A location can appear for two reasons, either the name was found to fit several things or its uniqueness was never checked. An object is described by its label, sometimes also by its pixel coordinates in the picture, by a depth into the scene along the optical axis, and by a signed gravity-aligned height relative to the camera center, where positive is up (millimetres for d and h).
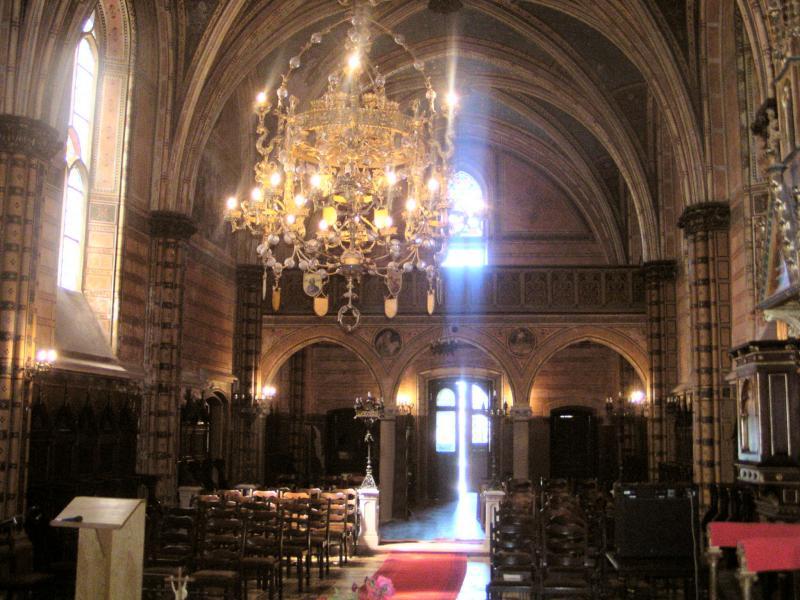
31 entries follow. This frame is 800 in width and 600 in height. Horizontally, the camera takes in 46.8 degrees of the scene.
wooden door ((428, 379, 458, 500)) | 31750 +38
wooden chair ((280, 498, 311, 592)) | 13641 -1476
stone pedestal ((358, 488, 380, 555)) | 18578 -1567
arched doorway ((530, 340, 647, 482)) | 29406 +986
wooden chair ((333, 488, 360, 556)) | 17781 -1505
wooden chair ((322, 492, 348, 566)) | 16359 -1499
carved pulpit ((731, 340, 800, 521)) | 10984 +218
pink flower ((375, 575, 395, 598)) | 6602 -1038
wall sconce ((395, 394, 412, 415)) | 28750 +1130
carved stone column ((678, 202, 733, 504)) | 17656 +2276
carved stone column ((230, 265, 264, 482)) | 24234 +1979
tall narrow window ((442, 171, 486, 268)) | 30312 +6503
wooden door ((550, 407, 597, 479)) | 29688 -11
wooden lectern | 6852 -846
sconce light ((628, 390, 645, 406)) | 25531 +1276
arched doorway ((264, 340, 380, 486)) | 29281 +936
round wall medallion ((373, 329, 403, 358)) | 25453 +2652
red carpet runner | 13656 -2220
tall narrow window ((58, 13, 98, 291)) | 17406 +5178
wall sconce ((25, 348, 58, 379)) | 13289 +1090
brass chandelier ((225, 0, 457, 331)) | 13195 +3904
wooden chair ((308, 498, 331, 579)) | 14664 -1491
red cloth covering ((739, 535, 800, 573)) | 7219 -851
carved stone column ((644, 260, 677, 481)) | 23547 +2566
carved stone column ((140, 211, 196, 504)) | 18938 +1873
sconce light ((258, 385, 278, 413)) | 25094 +1124
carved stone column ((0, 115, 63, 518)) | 12812 +2329
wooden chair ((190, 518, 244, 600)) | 10617 -1484
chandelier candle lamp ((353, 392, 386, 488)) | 23891 +832
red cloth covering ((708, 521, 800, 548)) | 8305 -779
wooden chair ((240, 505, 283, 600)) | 11688 -1479
